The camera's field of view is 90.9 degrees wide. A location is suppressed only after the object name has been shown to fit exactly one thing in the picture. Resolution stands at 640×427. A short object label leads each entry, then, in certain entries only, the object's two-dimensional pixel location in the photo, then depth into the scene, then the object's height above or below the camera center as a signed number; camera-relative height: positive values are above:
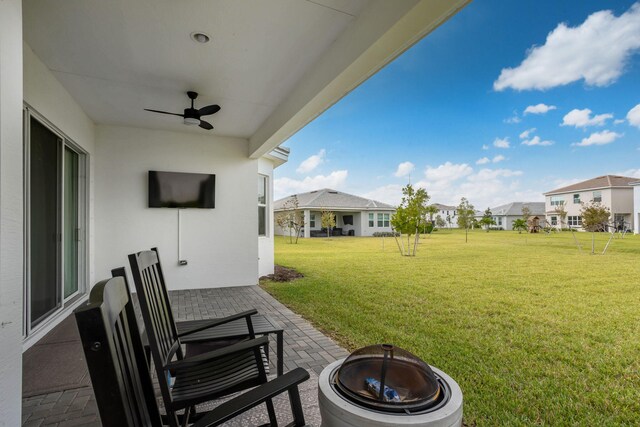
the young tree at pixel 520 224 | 28.63 -0.48
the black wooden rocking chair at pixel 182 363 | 1.48 -0.77
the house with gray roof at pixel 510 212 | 45.50 +1.00
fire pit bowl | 1.14 -0.70
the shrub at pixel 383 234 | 24.38 -0.98
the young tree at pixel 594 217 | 18.19 +0.02
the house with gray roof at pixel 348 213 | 24.38 +0.74
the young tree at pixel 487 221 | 32.69 -0.17
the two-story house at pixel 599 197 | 28.09 +2.05
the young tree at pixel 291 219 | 20.27 +0.27
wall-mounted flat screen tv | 5.78 +0.66
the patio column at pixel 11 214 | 1.44 +0.06
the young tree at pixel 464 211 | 29.69 +0.84
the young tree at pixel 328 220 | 21.67 +0.15
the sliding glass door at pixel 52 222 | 3.35 +0.06
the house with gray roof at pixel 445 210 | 52.28 +1.67
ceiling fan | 4.16 +1.51
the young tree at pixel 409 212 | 12.28 +0.33
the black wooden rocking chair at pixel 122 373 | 0.74 -0.40
